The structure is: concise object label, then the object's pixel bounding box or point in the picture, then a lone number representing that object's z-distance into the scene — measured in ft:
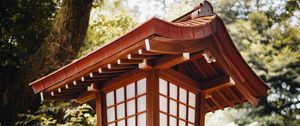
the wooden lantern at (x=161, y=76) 9.60
